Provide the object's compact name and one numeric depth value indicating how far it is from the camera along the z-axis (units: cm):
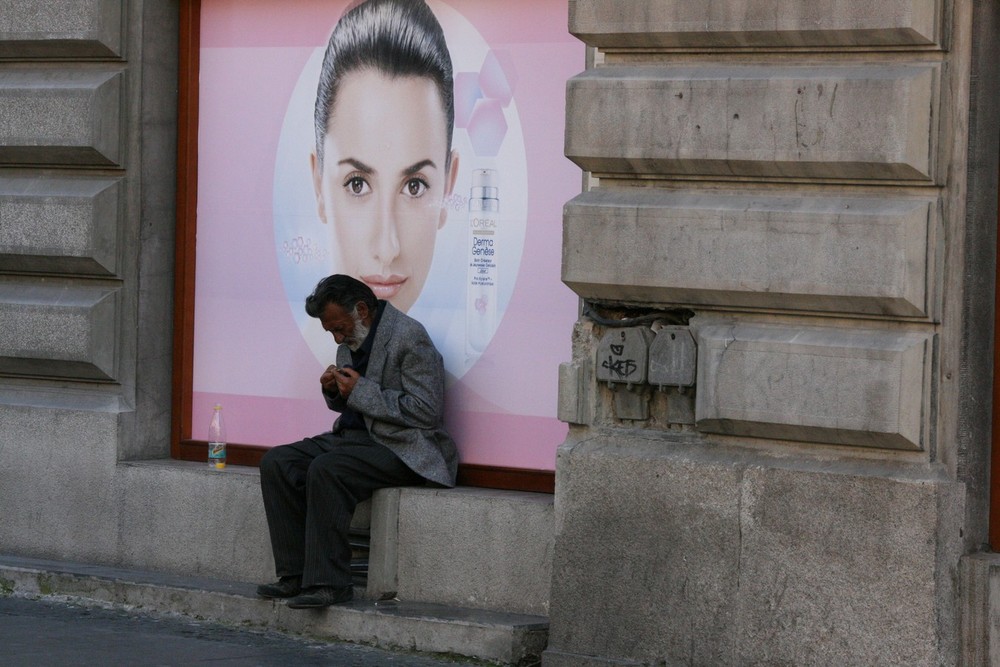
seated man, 1422
